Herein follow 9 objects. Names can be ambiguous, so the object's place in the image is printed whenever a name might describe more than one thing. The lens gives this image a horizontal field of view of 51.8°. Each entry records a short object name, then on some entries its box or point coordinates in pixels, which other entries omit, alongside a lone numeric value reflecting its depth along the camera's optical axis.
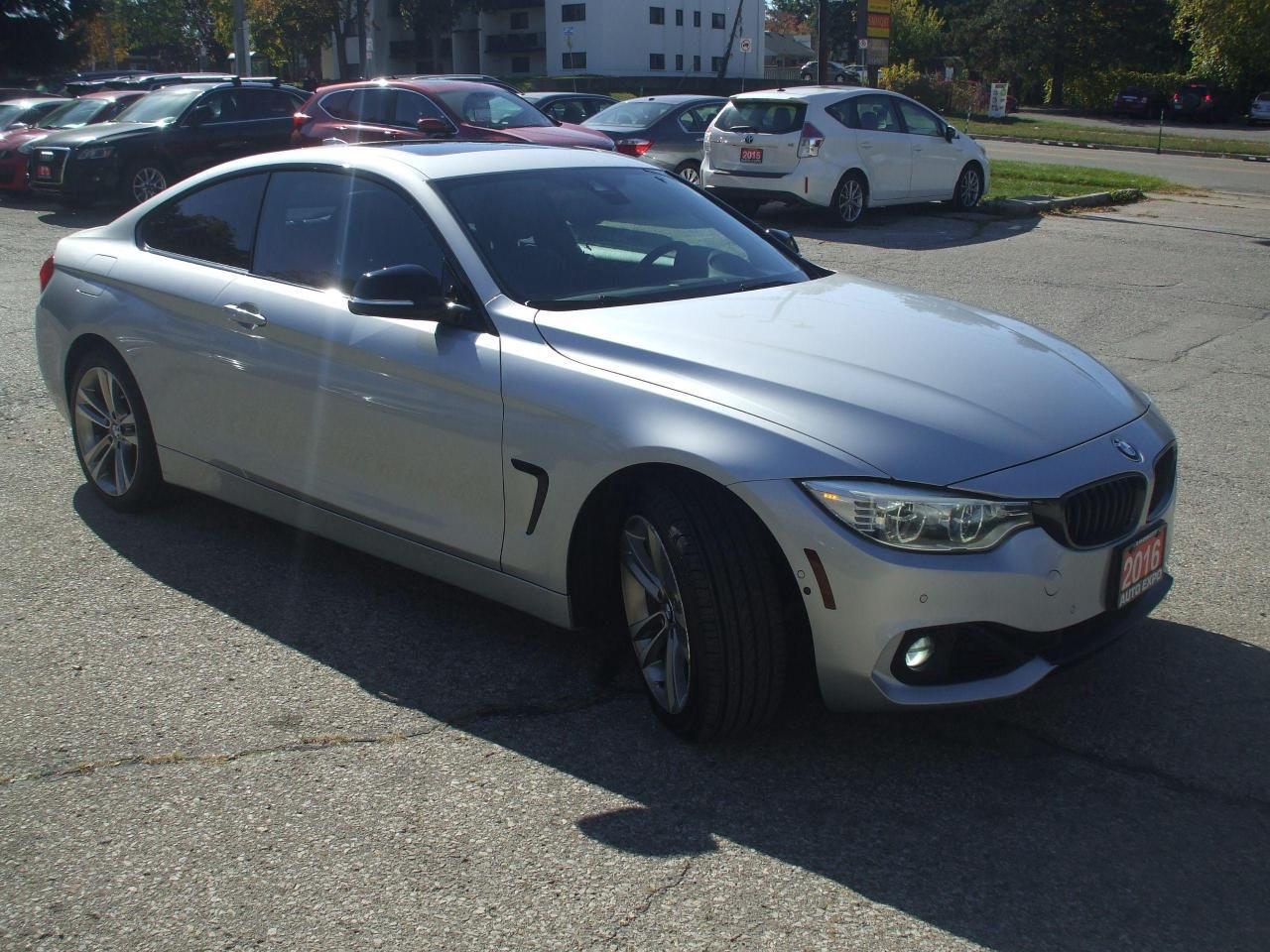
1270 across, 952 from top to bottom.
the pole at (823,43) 24.48
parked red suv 15.77
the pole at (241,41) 31.78
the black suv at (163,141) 17.34
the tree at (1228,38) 24.03
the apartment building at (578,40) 80.12
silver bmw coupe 3.31
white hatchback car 15.48
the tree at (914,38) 67.00
